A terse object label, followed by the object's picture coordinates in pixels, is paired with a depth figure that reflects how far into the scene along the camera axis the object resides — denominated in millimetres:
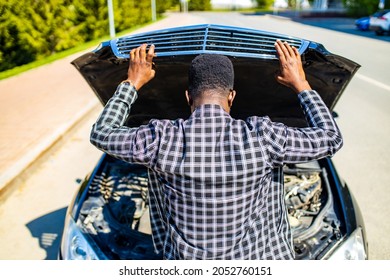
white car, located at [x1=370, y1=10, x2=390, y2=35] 20703
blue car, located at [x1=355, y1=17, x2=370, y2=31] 25142
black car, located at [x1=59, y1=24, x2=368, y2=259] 2072
